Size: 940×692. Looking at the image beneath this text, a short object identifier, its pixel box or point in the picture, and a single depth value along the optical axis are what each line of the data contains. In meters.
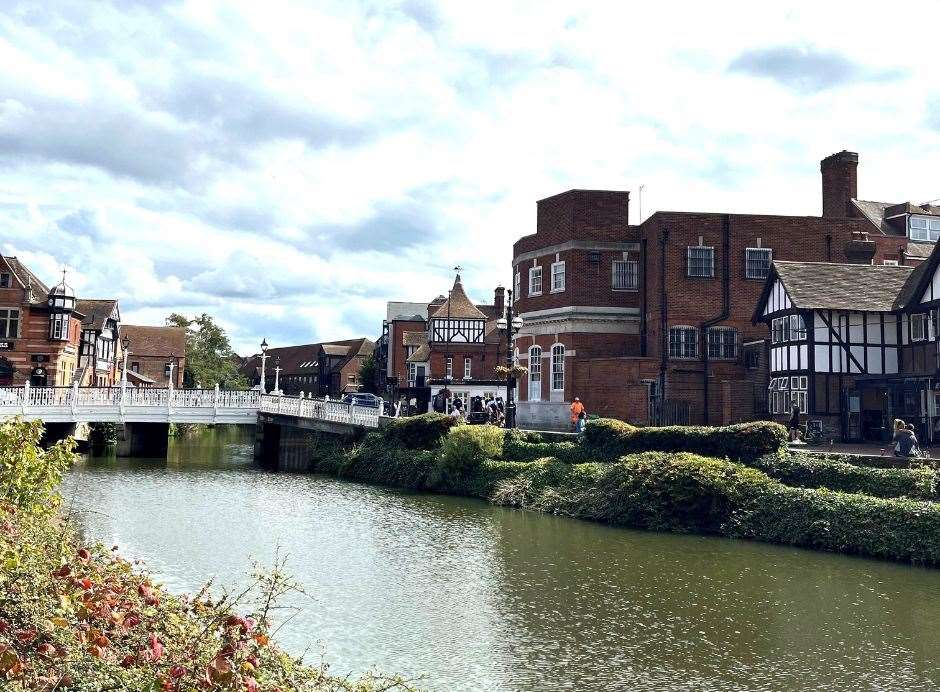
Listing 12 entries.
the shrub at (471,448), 28.03
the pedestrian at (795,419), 27.20
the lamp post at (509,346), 27.52
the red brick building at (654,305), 33.12
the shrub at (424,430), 31.36
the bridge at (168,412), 36.34
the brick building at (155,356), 77.19
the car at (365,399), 45.72
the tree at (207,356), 81.25
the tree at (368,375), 85.75
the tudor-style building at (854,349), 27.02
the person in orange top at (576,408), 29.94
